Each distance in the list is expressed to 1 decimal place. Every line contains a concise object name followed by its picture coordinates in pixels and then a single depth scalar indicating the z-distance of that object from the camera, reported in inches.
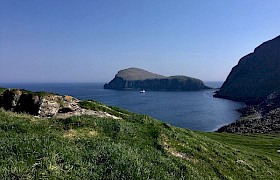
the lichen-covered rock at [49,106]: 981.2
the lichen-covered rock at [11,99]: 1051.3
